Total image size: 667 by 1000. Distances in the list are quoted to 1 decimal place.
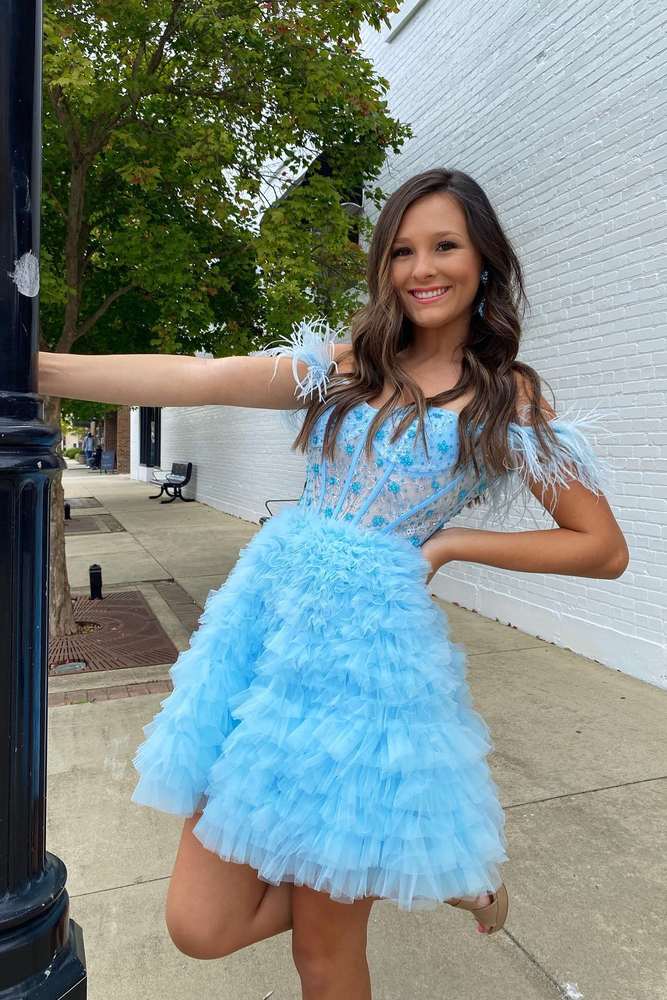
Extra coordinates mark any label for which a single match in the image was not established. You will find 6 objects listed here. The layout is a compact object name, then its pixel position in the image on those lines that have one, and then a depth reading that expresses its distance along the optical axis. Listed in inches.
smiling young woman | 57.9
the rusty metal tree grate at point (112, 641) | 221.3
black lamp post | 44.4
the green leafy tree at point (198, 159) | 201.5
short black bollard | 294.0
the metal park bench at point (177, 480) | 738.8
